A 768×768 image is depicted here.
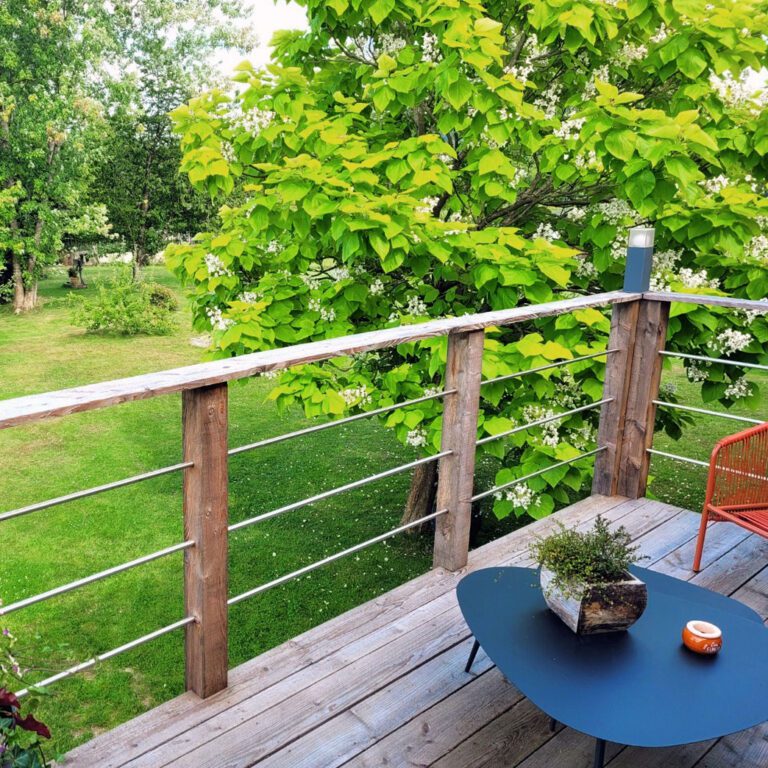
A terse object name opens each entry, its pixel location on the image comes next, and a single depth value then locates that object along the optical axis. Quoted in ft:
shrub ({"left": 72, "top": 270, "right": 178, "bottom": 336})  55.11
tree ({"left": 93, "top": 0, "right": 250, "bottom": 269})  68.13
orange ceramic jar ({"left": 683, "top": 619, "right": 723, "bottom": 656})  6.61
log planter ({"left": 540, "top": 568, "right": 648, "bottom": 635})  6.72
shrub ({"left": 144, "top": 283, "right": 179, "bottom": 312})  59.11
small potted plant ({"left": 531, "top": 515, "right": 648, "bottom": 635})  6.72
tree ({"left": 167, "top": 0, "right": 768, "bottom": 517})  14.34
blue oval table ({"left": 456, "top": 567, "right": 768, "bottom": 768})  5.86
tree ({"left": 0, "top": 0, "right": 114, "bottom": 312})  56.85
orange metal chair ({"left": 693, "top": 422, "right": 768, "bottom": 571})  9.51
